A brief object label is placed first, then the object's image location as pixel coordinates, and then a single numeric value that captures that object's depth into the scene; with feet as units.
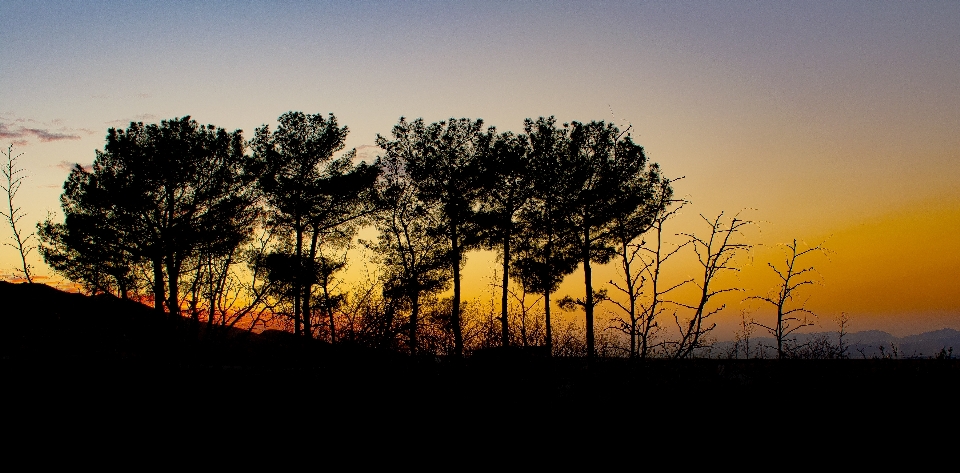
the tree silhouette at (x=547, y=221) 97.35
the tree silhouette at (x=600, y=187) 89.30
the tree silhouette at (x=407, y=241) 101.35
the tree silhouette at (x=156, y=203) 91.81
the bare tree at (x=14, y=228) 64.88
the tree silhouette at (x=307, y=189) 98.43
